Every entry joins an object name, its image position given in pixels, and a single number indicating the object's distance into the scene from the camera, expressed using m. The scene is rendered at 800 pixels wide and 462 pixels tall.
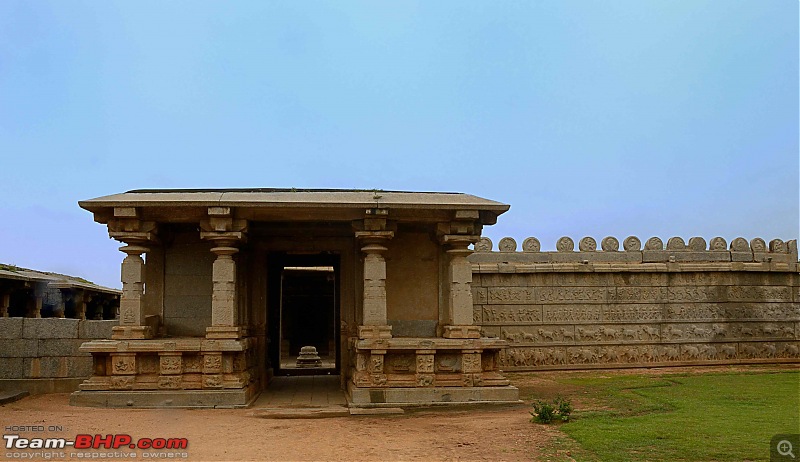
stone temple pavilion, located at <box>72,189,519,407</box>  10.42
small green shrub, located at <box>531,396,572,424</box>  8.80
